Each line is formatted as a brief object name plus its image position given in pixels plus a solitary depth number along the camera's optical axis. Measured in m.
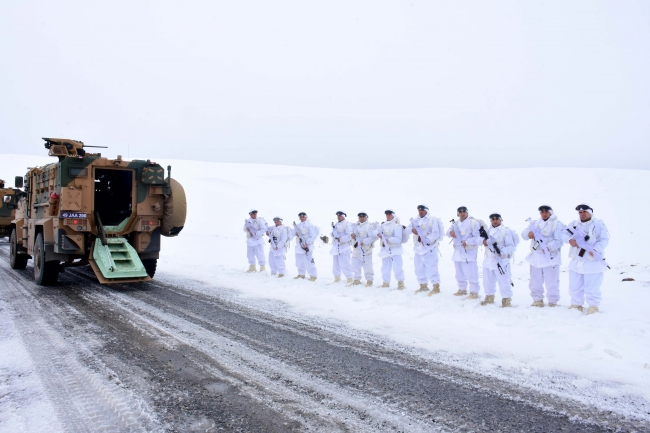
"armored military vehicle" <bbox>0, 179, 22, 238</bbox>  18.08
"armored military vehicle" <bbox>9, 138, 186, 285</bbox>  9.09
